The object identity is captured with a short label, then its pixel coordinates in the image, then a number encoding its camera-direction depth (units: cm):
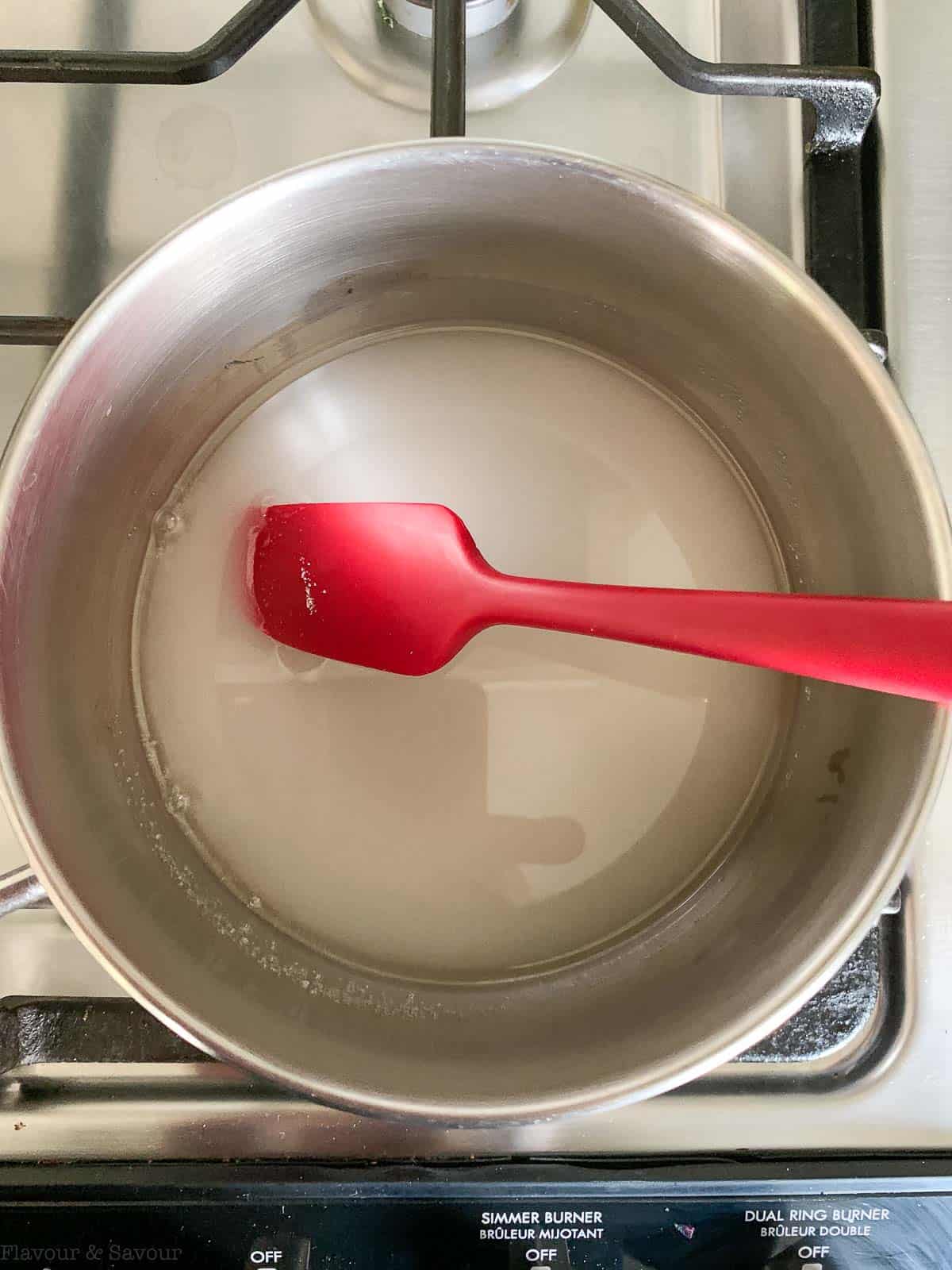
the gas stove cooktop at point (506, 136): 50
